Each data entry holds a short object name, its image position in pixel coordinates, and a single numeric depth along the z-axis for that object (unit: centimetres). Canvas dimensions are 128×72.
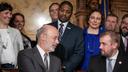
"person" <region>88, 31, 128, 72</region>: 278
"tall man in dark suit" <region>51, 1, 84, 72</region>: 305
